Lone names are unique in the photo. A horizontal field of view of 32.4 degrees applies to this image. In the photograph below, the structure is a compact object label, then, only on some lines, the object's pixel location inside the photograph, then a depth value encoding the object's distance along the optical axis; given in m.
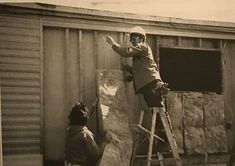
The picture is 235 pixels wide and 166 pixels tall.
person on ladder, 6.94
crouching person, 6.27
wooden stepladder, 6.94
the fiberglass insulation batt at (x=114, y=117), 6.92
